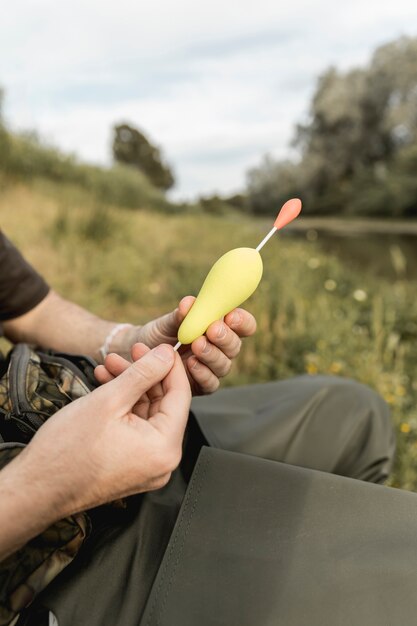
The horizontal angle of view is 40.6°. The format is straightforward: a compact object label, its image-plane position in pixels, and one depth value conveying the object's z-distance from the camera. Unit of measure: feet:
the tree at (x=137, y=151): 93.97
